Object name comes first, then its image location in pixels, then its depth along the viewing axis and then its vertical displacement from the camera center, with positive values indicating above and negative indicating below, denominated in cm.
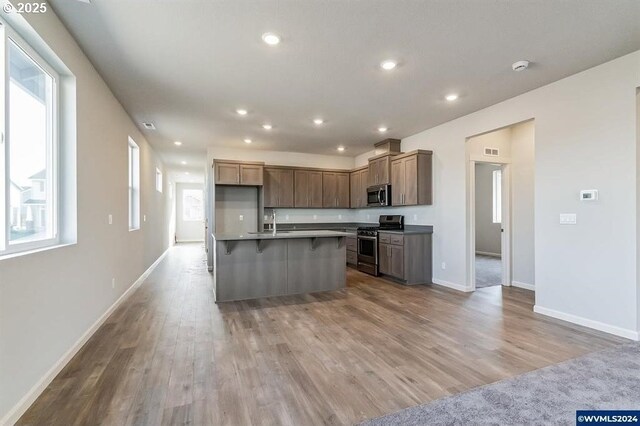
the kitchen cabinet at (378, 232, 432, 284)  539 -80
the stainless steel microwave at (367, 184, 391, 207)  616 +37
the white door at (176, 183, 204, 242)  1380 +10
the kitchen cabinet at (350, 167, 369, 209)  709 +65
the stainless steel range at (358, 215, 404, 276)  617 -58
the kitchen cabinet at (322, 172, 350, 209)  752 +60
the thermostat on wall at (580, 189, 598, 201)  326 +19
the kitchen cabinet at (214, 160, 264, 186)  642 +88
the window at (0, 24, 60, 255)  191 +47
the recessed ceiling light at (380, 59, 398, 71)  311 +155
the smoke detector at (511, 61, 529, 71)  314 +153
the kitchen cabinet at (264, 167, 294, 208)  698 +62
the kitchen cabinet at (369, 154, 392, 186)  618 +92
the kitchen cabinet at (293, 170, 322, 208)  721 +61
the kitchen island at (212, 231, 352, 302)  433 -76
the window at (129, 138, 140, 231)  542 +53
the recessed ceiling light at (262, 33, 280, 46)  265 +155
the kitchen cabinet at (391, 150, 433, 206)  548 +64
